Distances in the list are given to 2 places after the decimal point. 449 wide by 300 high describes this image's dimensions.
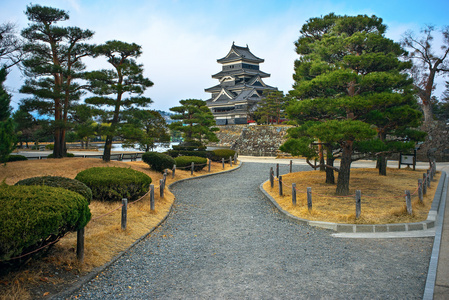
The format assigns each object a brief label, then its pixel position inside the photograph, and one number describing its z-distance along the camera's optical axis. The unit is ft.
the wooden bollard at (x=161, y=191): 36.81
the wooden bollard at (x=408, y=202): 28.07
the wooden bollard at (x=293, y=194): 33.91
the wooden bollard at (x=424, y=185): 39.12
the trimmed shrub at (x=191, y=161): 64.39
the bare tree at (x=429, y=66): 93.15
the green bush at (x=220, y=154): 84.04
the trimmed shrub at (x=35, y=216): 14.05
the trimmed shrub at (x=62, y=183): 23.58
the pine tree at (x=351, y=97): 33.81
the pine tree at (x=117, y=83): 53.93
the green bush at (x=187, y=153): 78.33
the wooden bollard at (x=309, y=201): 31.07
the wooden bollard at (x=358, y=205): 28.02
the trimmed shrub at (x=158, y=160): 55.93
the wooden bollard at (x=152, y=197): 30.71
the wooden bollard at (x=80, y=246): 18.27
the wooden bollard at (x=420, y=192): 32.89
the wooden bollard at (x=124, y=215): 24.66
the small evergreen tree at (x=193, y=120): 85.66
